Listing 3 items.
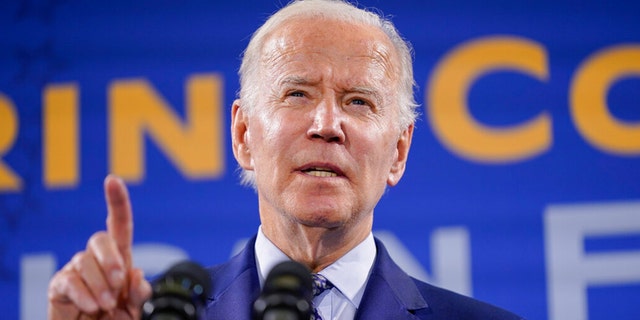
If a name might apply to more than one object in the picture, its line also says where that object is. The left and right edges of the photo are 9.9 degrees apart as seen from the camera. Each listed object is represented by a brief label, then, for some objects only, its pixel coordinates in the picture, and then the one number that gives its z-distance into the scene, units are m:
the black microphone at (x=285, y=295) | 3.28
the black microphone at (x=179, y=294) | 3.29
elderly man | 3.59
